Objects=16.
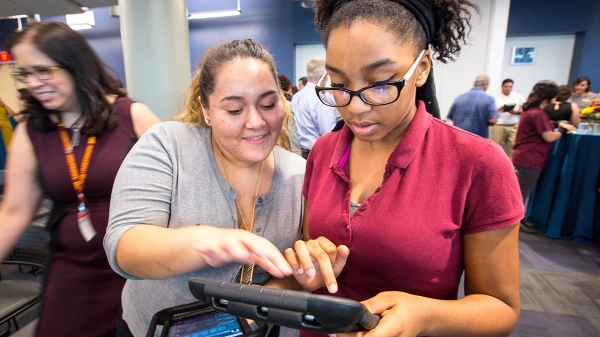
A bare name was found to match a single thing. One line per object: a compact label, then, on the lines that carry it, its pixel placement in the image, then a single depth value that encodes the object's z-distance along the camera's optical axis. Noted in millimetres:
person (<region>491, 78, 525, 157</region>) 5682
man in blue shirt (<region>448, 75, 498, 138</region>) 4414
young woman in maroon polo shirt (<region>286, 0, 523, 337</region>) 655
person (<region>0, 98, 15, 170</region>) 3891
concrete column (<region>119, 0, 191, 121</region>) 2854
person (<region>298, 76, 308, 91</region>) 5753
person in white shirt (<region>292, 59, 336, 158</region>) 3384
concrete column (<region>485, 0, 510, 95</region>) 5438
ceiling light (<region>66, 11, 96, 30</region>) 8570
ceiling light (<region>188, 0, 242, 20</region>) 7332
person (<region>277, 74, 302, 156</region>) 3477
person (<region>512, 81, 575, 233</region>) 3445
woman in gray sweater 870
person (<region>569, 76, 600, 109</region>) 4926
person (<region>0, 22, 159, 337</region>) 1203
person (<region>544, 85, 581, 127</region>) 3689
